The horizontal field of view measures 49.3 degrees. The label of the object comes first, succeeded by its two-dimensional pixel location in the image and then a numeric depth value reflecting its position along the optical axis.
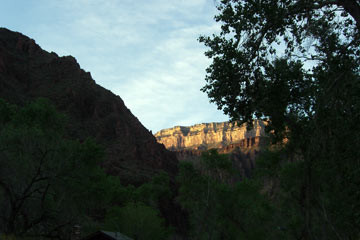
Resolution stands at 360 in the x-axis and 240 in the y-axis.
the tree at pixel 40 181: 26.41
